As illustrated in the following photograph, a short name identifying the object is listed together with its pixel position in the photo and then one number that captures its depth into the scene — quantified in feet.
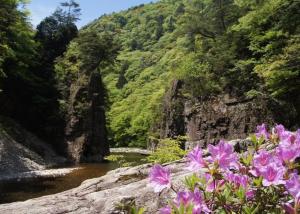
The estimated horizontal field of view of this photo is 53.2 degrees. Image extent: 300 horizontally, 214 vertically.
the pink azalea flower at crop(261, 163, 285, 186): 5.41
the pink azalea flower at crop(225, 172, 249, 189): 5.79
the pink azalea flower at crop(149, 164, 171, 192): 5.85
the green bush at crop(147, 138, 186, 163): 28.23
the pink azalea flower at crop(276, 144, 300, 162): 5.88
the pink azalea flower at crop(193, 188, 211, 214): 5.37
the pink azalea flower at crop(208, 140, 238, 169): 5.95
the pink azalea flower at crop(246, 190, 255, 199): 5.86
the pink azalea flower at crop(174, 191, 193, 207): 5.38
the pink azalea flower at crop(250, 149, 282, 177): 5.76
